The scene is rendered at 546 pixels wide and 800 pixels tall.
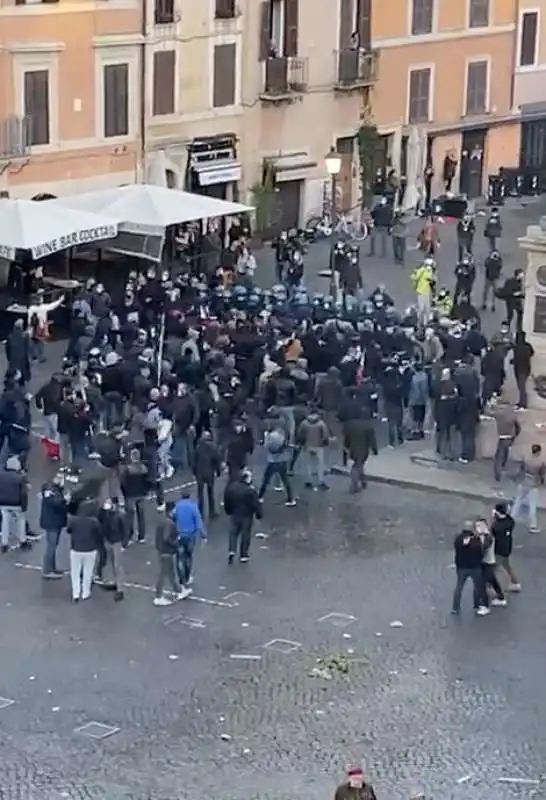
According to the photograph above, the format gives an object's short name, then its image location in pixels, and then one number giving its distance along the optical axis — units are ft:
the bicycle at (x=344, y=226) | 173.27
